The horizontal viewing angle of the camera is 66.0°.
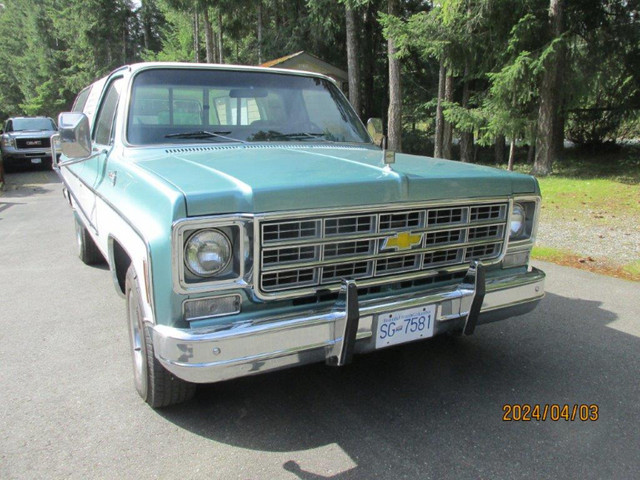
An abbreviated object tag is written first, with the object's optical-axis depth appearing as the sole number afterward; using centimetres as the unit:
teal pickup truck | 218
